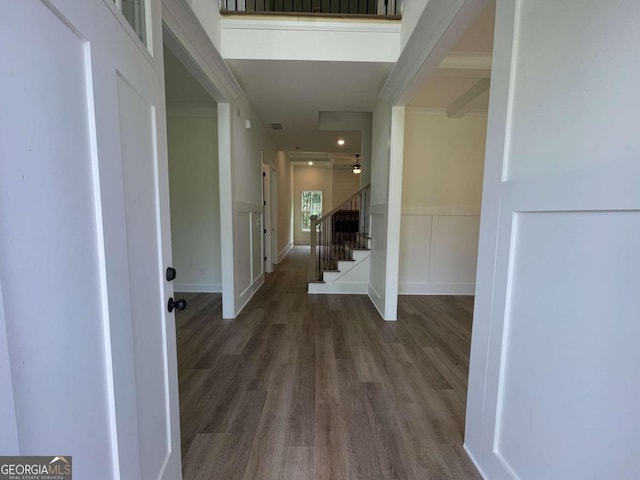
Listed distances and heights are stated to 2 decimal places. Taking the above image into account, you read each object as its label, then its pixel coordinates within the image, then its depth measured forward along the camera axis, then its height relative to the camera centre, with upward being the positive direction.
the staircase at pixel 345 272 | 4.30 -0.99
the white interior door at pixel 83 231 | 0.49 -0.06
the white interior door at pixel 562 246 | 0.76 -0.11
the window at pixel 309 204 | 10.59 +0.14
